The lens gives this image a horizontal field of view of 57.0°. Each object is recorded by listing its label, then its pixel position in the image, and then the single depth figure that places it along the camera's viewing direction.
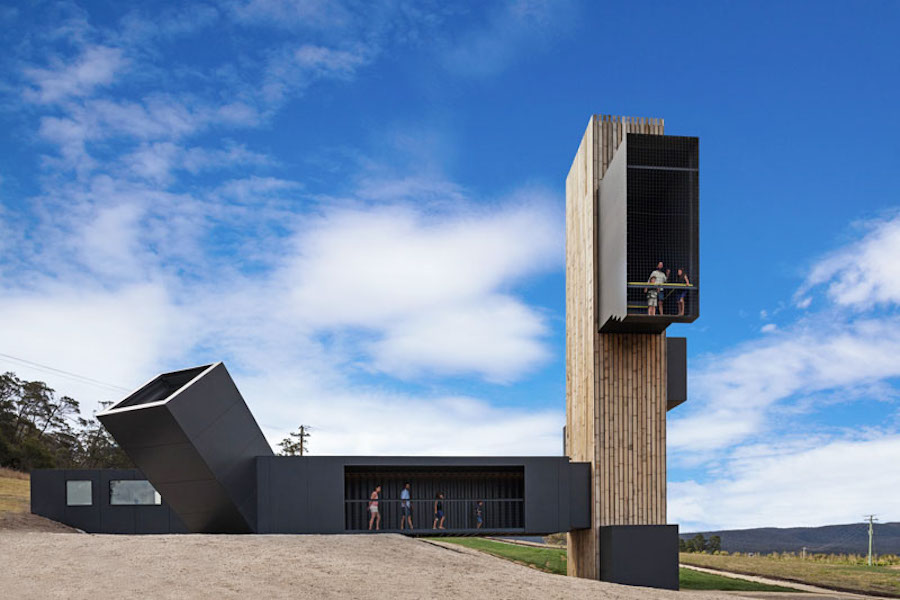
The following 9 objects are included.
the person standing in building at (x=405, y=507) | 19.90
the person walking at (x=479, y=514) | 20.19
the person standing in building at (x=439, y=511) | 20.06
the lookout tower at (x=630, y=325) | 18.78
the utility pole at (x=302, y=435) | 54.75
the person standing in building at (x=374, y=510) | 19.55
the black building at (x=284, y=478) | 16.03
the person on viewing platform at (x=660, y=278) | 18.67
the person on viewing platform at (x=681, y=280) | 18.58
